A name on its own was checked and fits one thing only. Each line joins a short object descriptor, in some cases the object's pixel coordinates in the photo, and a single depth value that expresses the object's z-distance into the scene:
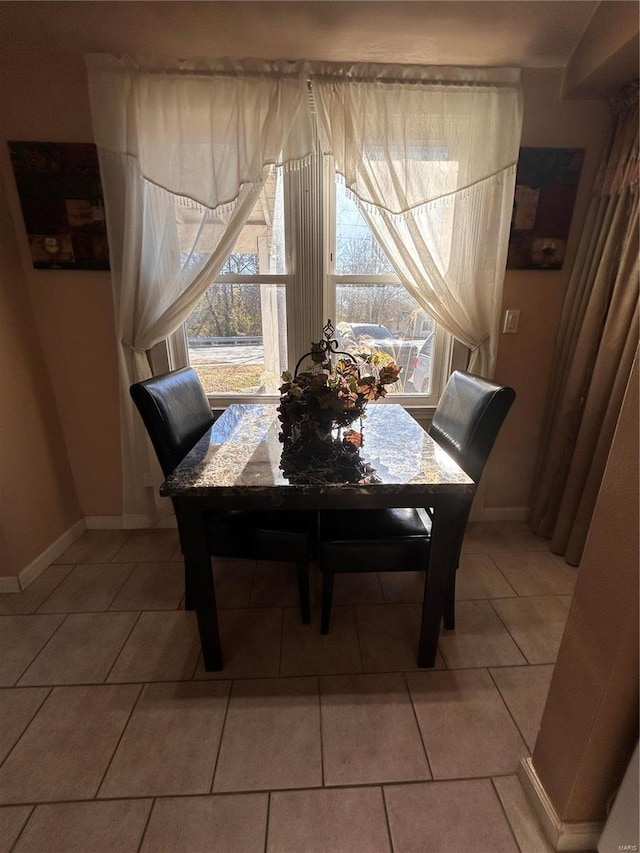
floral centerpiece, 1.16
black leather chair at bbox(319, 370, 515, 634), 1.30
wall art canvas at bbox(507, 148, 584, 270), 1.79
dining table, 1.10
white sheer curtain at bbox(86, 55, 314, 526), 1.60
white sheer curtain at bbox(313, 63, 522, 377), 1.64
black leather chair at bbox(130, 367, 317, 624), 1.33
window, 1.87
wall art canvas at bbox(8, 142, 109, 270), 1.71
